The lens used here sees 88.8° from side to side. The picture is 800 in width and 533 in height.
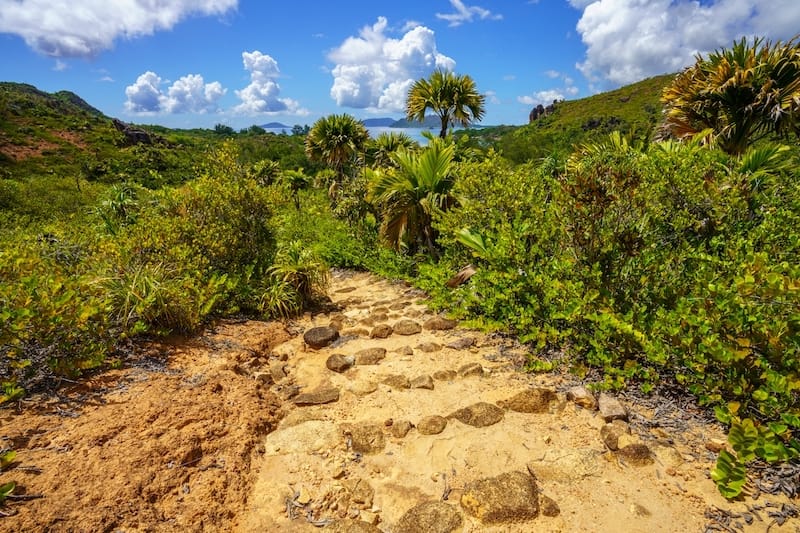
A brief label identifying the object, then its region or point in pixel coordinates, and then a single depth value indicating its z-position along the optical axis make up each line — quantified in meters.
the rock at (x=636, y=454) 2.94
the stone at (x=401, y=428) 3.58
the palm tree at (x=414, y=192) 9.05
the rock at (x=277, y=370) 4.89
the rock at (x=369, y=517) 2.69
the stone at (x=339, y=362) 5.01
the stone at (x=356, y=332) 6.20
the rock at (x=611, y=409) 3.36
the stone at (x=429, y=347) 5.30
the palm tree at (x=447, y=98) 15.99
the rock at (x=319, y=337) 5.82
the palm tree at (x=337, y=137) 19.45
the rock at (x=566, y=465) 2.92
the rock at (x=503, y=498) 2.61
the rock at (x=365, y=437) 3.42
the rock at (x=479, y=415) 3.61
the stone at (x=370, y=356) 5.15
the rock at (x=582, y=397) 3.60
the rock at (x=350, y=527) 2.55
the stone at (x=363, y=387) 4.42
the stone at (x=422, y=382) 4.36
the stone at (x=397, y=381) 4.45
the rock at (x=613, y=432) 3.13
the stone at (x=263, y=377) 4.68
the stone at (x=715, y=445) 2.92
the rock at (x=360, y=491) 2.86
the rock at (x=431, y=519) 2.58
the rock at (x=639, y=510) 2.54
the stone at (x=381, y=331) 6.00
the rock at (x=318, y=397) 4.25
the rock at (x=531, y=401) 3.70
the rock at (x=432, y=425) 3.57
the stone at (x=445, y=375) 4.52
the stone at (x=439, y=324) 6.02
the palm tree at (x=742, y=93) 8.30
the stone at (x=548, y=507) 2.62
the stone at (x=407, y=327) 6.02
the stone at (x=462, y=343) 5.26
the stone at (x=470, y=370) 4.48
